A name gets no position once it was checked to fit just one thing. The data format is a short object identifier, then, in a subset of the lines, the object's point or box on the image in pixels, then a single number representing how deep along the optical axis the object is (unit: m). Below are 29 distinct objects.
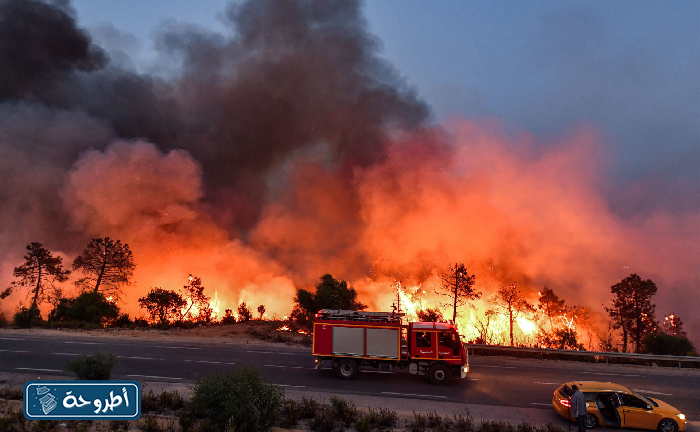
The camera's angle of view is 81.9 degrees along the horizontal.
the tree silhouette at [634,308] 33.44
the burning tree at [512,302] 37.12
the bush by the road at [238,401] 9.71
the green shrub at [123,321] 31.55
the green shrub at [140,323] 31.17
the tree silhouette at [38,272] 37.41
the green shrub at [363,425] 10.88
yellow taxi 12.16
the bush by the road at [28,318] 30.22
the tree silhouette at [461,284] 34.09
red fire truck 16.59
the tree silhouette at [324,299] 35.42
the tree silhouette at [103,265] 38.69
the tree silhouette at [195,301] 39.81
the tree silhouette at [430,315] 35.98
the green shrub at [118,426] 9.76
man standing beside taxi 11.28
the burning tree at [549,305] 37.31
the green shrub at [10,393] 12.56
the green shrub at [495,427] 11.14
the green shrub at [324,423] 10.94
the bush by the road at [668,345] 28.45
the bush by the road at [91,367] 12.97
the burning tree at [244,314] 39.05
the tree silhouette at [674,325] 41.34
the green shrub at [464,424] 11.25
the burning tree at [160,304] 35.41
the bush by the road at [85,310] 31.91
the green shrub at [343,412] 11.50
